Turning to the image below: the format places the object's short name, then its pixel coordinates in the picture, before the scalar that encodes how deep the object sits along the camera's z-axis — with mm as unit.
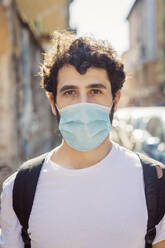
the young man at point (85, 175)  1598
